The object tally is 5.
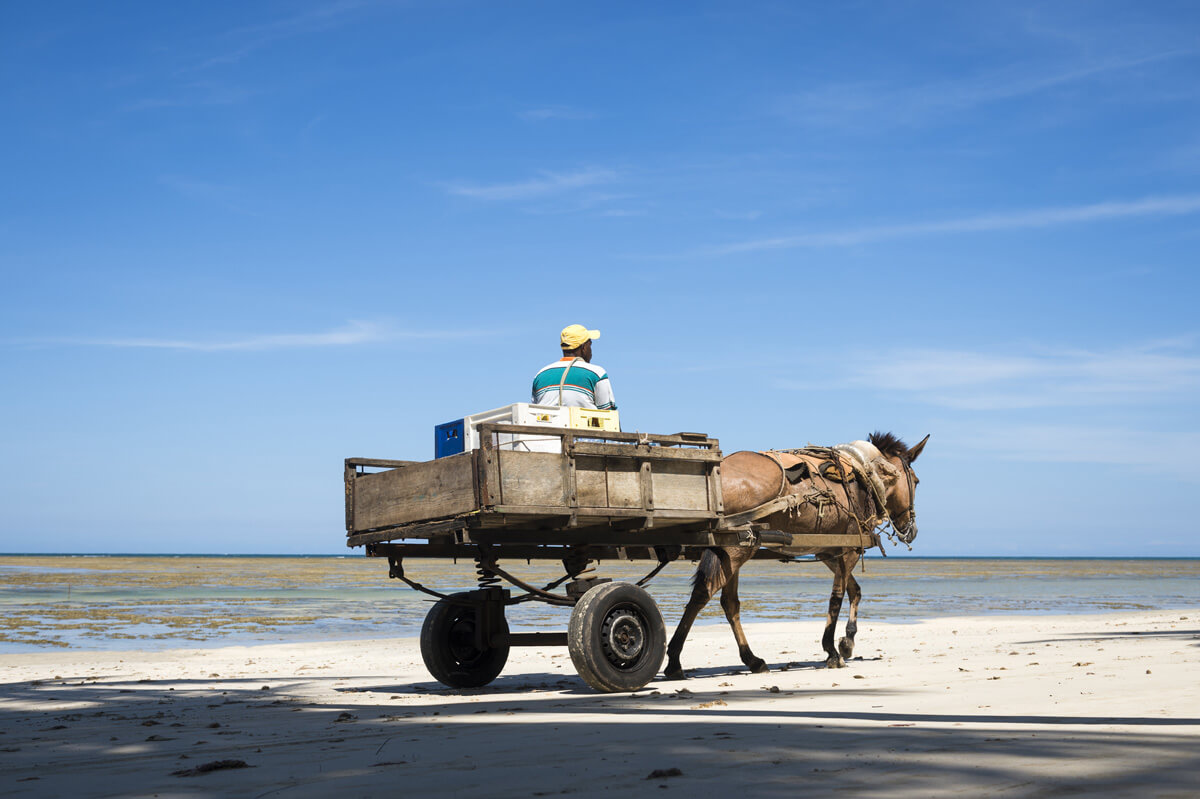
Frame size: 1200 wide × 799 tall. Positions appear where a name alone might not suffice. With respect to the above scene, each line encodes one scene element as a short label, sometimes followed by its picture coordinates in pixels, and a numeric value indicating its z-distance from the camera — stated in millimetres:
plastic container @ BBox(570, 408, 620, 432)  9656
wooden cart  9023
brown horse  11414
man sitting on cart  10172
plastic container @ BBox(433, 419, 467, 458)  9555
